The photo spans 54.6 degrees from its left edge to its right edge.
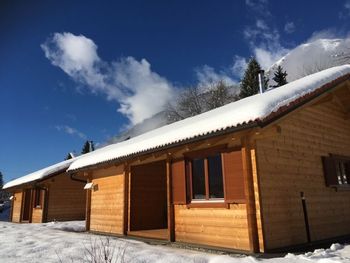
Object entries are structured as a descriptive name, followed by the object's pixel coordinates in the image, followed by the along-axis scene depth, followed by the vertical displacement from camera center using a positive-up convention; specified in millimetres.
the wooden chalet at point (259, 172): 7348 +974
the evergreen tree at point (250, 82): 37844 +14239
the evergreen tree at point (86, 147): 41006 +9646
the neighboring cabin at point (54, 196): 20250 +1184
